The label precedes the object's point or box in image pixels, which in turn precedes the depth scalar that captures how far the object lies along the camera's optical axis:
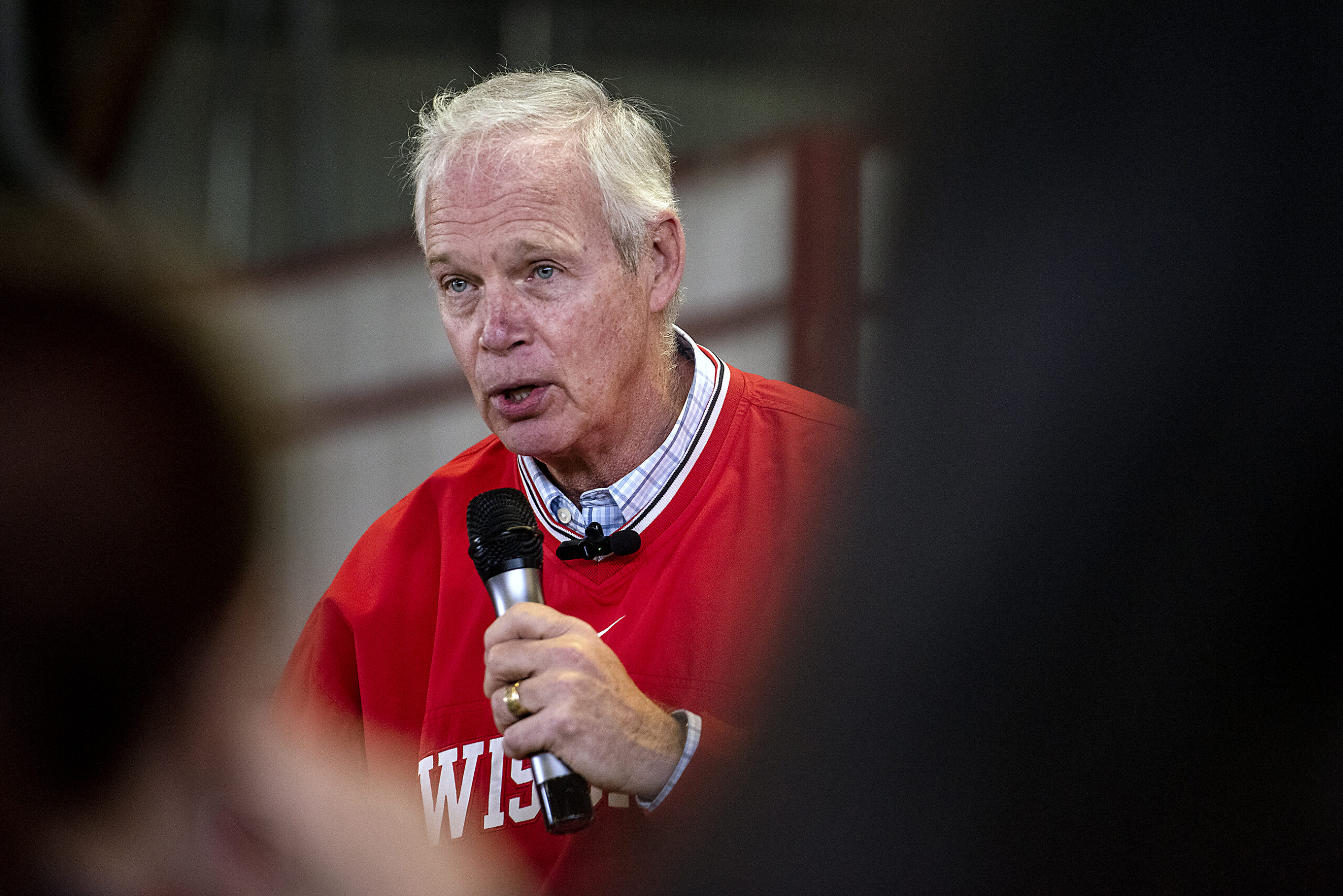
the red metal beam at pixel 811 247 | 3.84
